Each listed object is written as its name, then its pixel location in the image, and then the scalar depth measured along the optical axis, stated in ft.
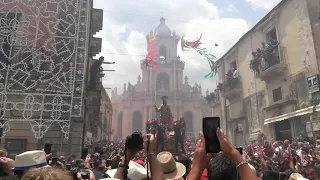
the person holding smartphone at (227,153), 5.55
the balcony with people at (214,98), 80.41
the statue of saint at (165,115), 45.93
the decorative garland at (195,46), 64.95
